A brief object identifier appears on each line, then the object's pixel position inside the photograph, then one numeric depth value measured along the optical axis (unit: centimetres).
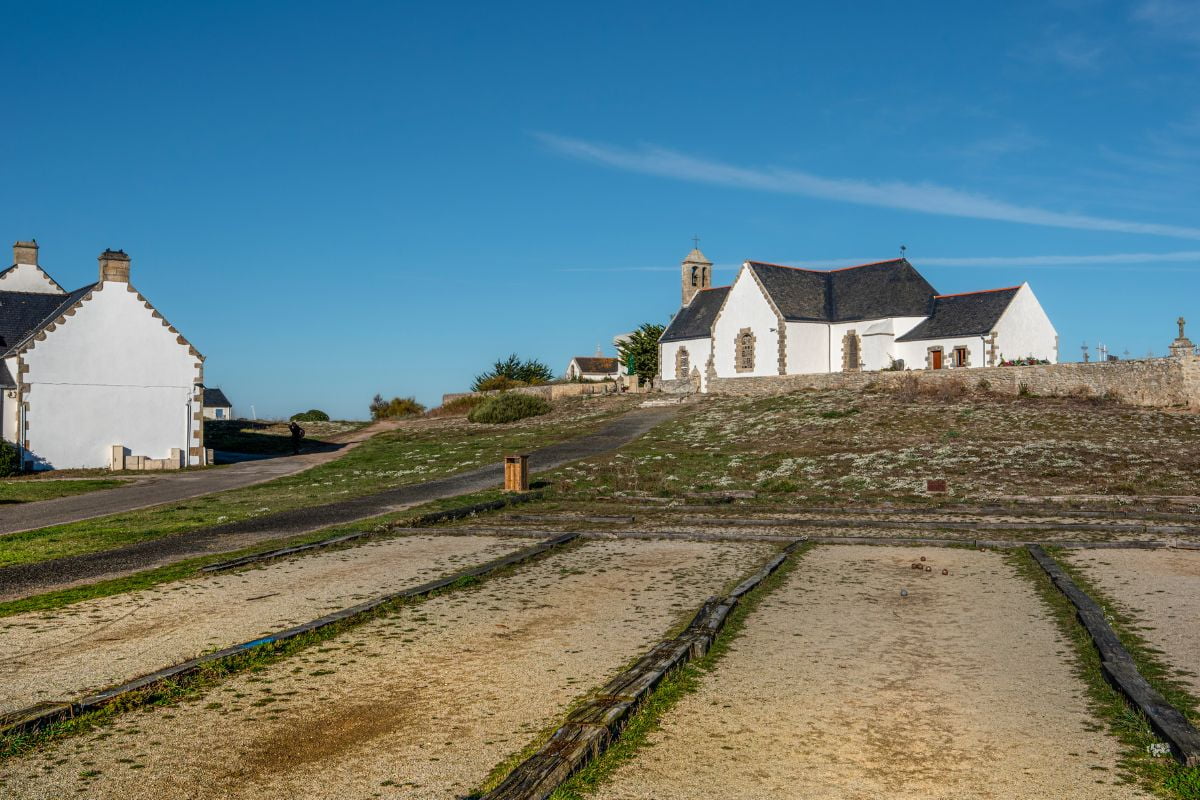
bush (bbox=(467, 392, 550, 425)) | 5344
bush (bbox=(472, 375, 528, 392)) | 7344
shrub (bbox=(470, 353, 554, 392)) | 8094
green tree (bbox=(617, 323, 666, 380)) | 7644
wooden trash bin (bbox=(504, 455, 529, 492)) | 2516
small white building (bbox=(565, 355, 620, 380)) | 10994
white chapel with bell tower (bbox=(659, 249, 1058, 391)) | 5325
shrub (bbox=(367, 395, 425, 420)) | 6992
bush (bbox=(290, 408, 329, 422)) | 7251
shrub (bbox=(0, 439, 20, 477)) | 3353
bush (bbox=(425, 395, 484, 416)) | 6279
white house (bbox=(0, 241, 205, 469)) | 3500
